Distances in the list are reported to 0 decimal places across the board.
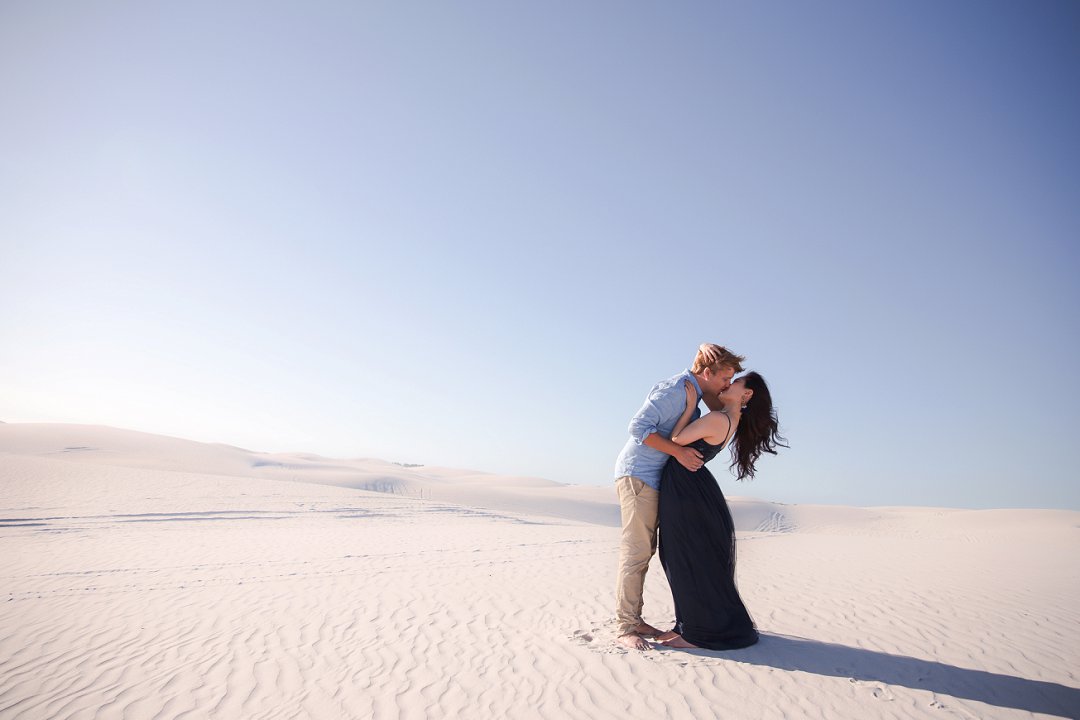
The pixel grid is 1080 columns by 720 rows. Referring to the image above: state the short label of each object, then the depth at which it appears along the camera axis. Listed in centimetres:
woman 480
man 471
